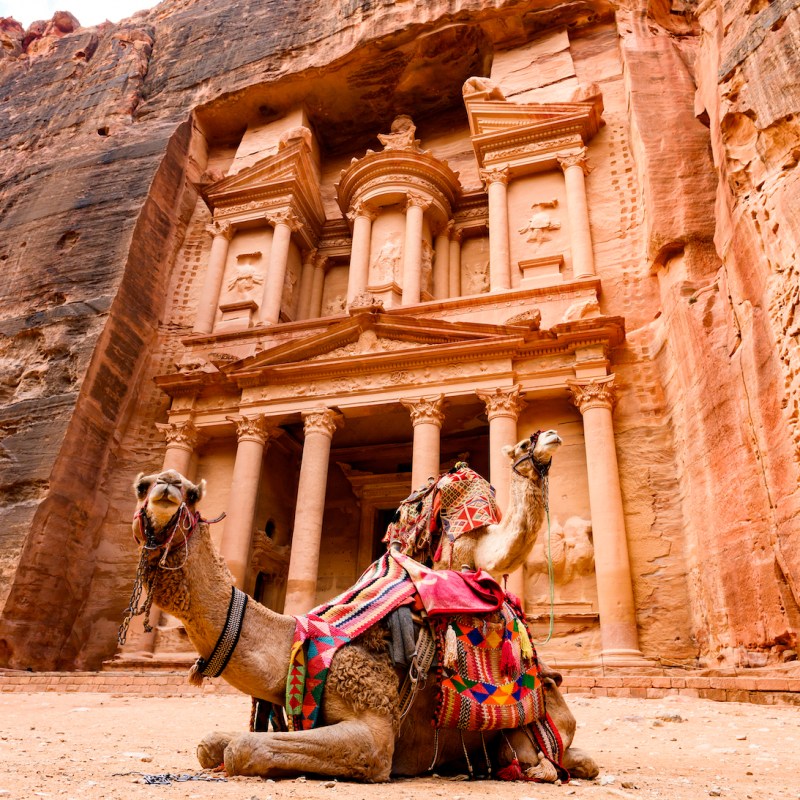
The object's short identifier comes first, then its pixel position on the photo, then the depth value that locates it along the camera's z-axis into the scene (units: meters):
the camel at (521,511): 3.88
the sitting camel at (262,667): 3.08
